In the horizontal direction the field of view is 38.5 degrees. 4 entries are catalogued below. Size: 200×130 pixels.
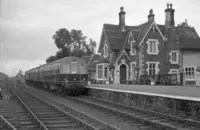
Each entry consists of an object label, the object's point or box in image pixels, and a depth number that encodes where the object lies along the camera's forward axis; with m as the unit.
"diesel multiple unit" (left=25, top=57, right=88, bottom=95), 23.27
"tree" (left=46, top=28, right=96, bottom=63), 72.38
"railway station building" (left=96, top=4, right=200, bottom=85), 32.06
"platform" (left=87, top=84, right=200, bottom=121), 11.53
